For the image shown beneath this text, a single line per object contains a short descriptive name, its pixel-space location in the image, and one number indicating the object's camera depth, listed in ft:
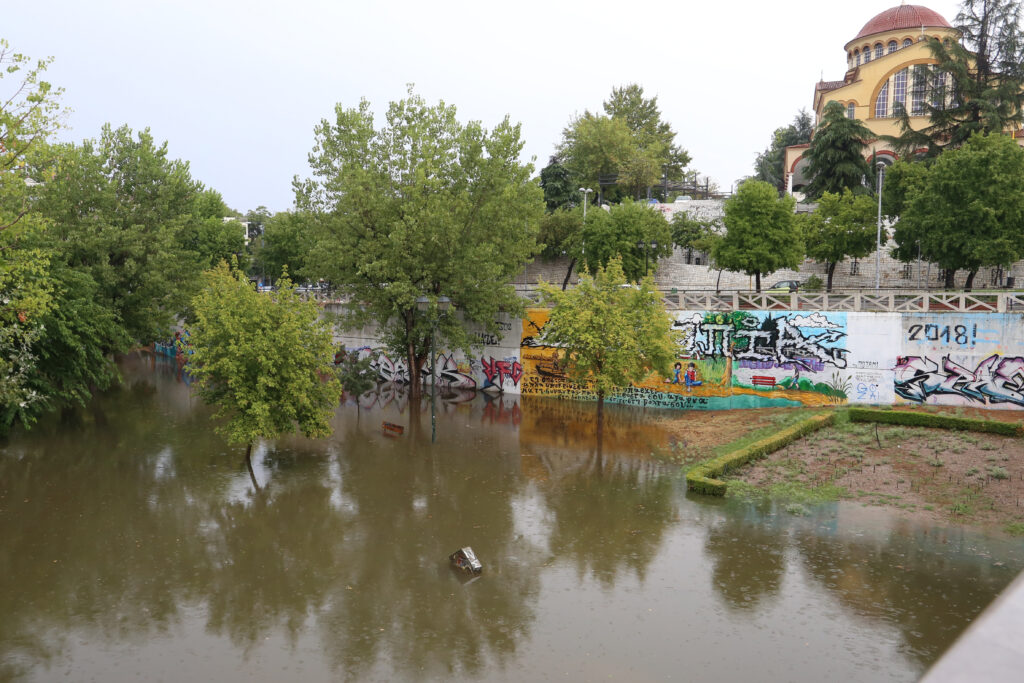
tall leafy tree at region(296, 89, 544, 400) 101.55
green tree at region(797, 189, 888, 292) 136.15
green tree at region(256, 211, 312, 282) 183.83
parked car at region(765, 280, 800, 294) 139.44
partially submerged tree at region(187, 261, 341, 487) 69.46
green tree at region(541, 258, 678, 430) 83.87
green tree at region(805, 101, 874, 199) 167.84
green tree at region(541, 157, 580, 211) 205.26
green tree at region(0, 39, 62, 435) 54.08
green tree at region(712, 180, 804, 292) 125.90
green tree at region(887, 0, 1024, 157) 143.74
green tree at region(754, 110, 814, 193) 269.03
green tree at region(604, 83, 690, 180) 252.42
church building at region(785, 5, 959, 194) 186.19
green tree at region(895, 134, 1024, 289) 105.09
